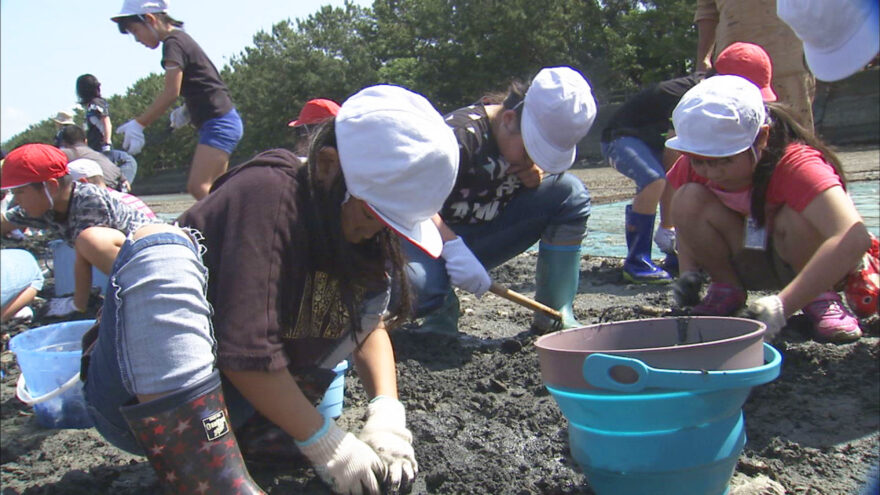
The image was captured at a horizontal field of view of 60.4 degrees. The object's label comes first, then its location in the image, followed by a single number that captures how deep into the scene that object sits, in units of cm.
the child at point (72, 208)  336
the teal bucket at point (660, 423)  147
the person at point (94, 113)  629
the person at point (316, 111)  485
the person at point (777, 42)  416
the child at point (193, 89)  432
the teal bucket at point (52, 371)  232
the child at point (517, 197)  277
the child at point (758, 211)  233
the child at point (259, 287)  149
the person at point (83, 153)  549
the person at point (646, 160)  389
